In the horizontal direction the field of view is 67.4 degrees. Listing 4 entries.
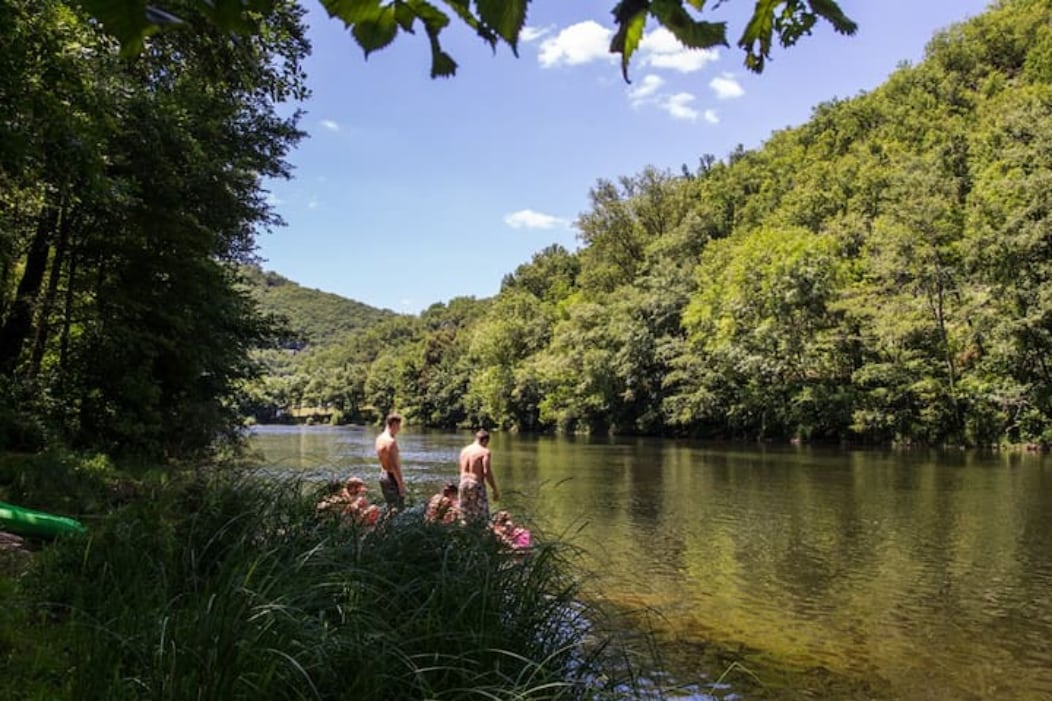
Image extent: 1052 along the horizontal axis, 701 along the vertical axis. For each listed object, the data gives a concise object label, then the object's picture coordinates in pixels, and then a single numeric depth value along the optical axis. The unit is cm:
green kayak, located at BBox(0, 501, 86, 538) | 611
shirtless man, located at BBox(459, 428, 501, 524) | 856
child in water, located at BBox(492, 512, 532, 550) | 548
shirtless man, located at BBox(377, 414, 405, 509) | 905
